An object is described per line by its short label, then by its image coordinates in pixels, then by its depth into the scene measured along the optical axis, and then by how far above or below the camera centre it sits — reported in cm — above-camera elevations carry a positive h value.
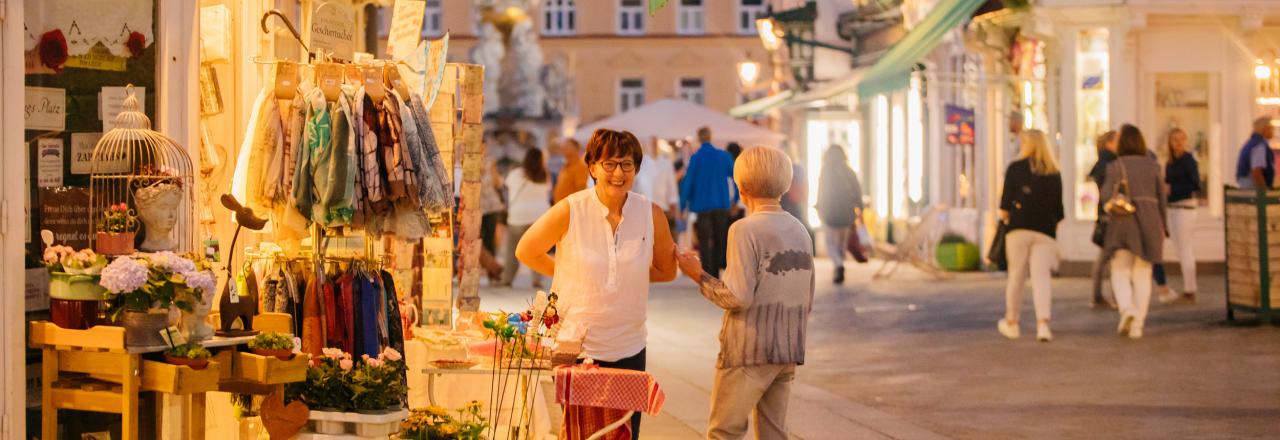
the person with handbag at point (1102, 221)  1581 +1
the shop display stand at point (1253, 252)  1453 -25
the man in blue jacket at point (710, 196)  1978 +31
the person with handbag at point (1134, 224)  1420 -1
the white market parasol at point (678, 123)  2839 +162
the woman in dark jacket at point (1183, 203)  1702 +18
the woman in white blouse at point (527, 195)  1967 +33
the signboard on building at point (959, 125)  2331 +127
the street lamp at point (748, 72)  3632 +306
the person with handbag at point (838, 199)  2108 +29
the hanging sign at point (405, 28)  938 +103
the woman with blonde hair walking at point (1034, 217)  1368 +4
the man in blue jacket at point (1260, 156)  1778 +65
